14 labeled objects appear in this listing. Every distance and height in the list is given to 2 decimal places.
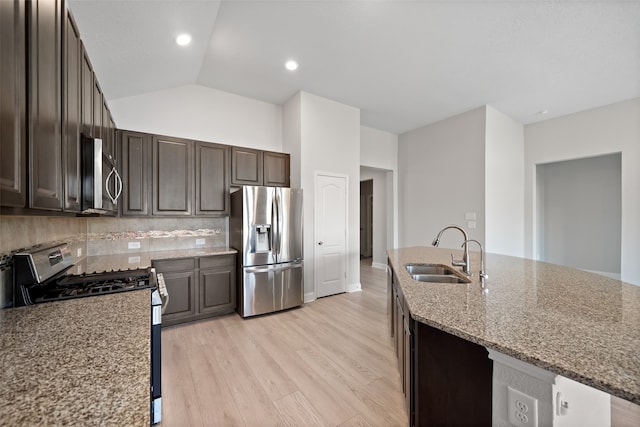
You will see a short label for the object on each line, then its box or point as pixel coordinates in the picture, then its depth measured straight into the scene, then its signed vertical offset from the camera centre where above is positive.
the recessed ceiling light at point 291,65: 3.16 +1.91
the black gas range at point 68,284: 1.32 -0.44
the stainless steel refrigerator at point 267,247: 3.23 -0.42
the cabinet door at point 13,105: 0.69 +0.33
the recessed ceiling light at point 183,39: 2.38 +1.70
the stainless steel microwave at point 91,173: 1.38 +0.24
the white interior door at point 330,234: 4.07 -0.32
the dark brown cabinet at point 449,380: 1.12 -0.77
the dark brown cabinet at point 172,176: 3.01 +0.52
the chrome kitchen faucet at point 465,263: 1.89 -0.38
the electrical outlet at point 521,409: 0.85 -0.67
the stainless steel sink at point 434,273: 2.01 -0.51
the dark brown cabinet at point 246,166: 3.66 +0.73
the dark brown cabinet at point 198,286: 2.94 -0.88
